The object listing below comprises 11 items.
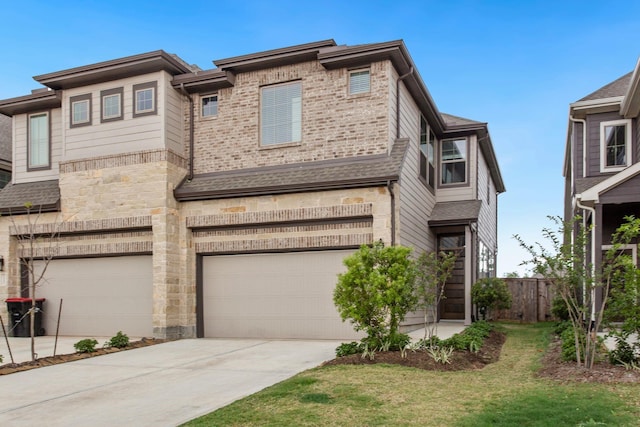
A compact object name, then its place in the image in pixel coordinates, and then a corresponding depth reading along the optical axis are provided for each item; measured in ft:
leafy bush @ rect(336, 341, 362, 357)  30.58
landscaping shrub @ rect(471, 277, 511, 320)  51.03
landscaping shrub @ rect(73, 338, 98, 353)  36.56
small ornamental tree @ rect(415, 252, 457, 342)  31.89
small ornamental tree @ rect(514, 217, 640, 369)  25.98
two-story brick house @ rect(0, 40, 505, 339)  41.98
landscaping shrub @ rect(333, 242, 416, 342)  30.35
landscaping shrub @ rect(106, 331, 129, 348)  38.88
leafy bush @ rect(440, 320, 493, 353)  32.09
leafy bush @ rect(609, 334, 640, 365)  25.94
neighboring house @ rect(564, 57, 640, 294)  47.73
